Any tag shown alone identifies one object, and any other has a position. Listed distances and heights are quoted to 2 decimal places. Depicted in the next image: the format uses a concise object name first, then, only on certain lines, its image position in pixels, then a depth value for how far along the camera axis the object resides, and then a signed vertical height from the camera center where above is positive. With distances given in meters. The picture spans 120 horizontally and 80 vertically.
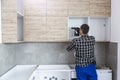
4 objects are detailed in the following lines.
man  1.49 -0.33
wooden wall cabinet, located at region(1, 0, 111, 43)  1.70 +0.42
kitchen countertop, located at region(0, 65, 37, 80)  1.25 -0.62
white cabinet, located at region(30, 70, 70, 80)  1.62 -0.74
